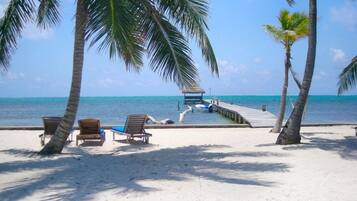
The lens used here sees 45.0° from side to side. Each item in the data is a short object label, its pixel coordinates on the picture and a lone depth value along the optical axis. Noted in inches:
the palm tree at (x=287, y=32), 578.2
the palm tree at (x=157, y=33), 361.1
